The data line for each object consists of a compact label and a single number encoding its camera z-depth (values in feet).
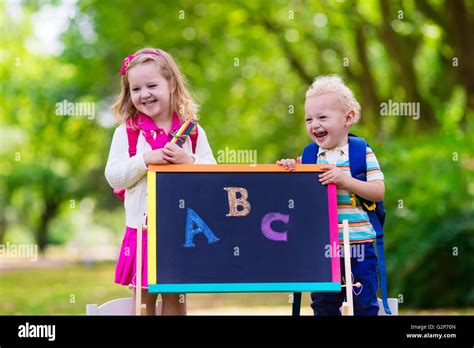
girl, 16.15
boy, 16.14
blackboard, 15.72
